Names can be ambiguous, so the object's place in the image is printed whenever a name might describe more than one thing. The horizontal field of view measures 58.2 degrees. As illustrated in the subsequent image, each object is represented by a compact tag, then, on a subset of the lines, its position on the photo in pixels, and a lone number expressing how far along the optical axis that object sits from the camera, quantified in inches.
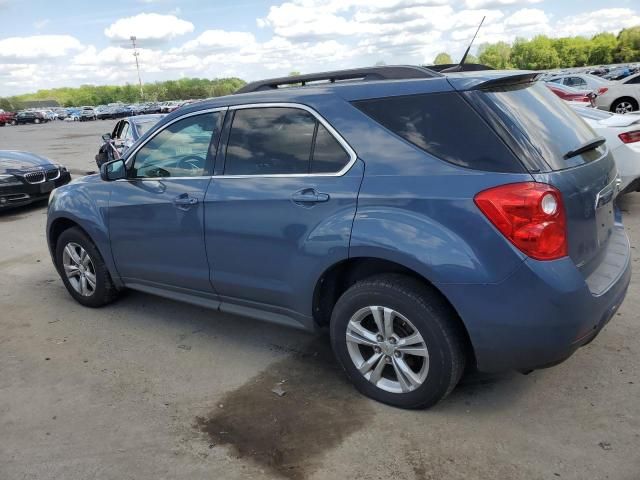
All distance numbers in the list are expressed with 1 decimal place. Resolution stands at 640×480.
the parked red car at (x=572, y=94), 583.1
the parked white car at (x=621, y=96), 669.9
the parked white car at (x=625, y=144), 262.4
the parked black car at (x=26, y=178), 369.1
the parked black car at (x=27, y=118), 2443.4
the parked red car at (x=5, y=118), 2347.4
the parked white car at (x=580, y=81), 824.1
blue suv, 107.3
